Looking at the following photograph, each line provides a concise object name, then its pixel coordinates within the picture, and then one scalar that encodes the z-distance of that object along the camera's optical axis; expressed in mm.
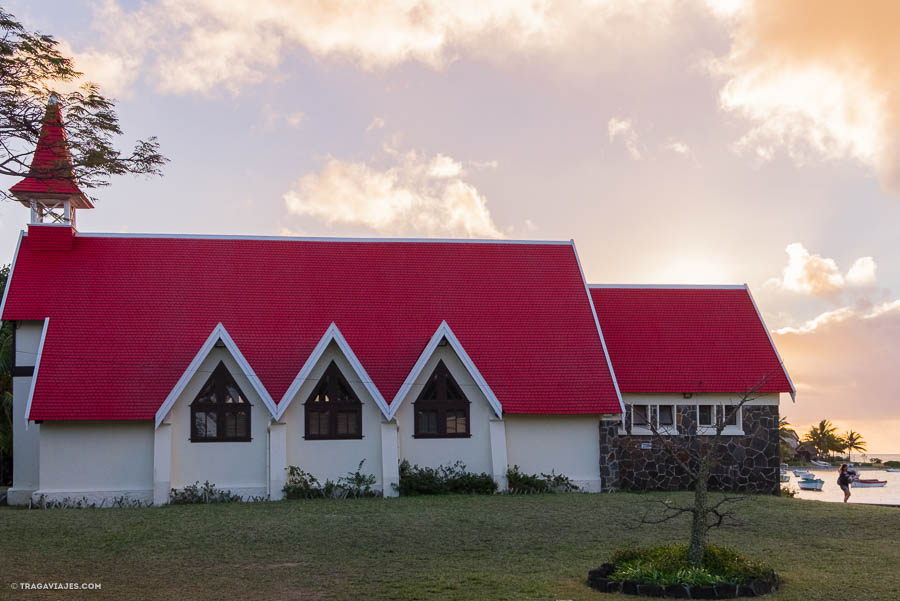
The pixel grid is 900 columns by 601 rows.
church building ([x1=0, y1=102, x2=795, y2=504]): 26562
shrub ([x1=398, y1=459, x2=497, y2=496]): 26703
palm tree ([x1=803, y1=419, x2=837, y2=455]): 77475
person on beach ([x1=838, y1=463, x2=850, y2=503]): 31234
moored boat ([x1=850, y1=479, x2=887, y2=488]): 53906
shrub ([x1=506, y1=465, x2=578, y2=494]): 27484
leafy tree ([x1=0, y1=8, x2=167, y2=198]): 15344
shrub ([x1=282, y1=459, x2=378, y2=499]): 26438
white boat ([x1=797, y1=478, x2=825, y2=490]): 48266
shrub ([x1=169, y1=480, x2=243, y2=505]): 26094
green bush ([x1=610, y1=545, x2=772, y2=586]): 12797
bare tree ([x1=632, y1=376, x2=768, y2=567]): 13180
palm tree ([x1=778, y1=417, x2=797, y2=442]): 63425
